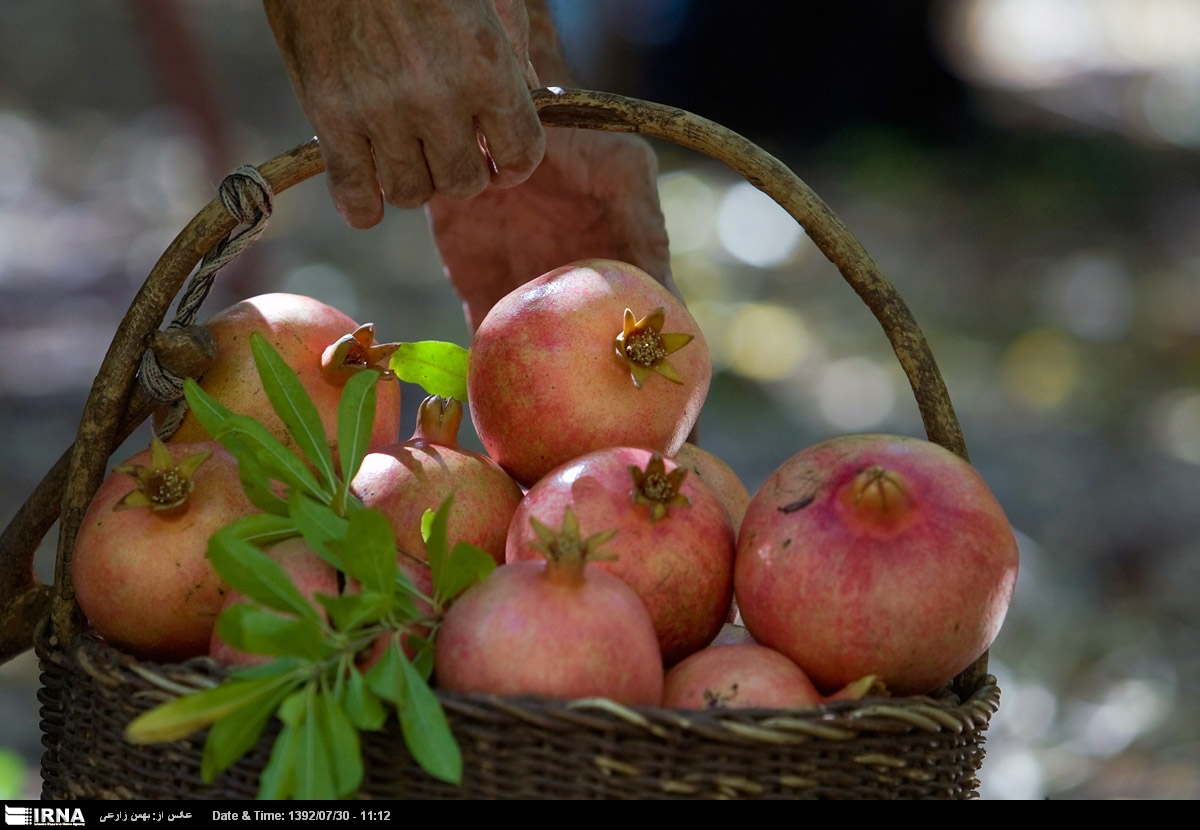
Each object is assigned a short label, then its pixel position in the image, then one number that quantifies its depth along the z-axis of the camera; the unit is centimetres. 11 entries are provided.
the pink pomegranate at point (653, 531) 242
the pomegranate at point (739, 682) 240
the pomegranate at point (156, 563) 243
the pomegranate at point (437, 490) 246
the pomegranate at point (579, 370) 247
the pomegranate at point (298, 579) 240
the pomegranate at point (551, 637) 237
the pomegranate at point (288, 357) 250
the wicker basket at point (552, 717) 237
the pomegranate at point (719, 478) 252
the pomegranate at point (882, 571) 240
